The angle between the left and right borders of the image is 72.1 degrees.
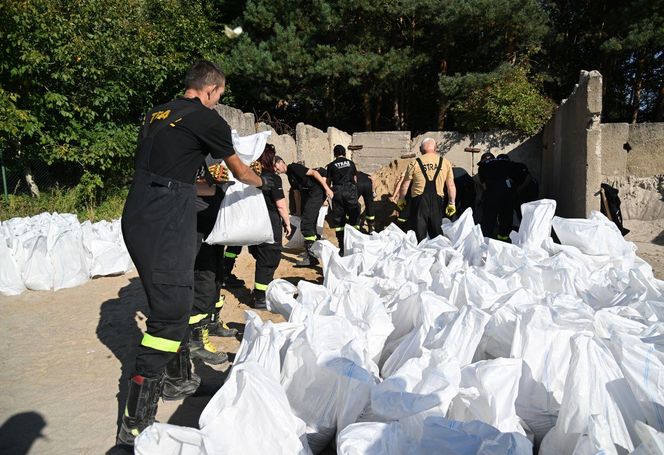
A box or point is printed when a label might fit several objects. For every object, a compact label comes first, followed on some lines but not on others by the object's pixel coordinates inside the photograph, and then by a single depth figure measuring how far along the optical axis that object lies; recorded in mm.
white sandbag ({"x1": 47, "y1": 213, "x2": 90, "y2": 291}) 4609
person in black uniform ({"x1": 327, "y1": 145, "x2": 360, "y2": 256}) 6199
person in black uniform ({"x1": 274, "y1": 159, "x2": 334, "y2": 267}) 5902
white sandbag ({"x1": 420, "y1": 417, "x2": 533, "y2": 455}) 1357
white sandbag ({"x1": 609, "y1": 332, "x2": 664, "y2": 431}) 1539
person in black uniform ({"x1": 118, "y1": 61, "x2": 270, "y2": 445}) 2037
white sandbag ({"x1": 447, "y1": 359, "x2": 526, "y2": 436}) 1656
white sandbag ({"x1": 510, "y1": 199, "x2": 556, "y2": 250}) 3982
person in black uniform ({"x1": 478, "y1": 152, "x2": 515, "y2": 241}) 6203
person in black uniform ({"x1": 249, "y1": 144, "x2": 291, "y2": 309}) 4051
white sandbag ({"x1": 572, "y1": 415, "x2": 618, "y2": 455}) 1346
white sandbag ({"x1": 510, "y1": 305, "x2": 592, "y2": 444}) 1820
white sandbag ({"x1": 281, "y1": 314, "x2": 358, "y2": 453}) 1891
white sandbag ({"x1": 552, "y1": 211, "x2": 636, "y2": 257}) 3770
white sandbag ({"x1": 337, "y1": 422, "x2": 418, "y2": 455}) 1439
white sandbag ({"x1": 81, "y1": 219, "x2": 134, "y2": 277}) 4980
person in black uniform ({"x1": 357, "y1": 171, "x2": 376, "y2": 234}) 7270
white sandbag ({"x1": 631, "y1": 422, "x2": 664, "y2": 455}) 1162
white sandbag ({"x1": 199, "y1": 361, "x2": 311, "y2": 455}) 1543
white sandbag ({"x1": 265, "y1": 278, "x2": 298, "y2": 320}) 2925
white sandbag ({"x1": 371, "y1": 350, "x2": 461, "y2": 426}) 1603
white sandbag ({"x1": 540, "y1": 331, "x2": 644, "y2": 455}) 1573
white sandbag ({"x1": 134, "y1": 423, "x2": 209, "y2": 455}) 1492
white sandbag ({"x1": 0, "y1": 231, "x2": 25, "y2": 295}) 4359
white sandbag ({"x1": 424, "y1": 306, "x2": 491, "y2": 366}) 1992
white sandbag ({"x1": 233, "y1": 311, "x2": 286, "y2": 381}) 1944
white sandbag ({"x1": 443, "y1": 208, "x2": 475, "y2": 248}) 4250
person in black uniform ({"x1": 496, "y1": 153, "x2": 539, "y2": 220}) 6391
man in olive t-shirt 5145
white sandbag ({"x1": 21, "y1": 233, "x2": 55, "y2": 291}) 4473
